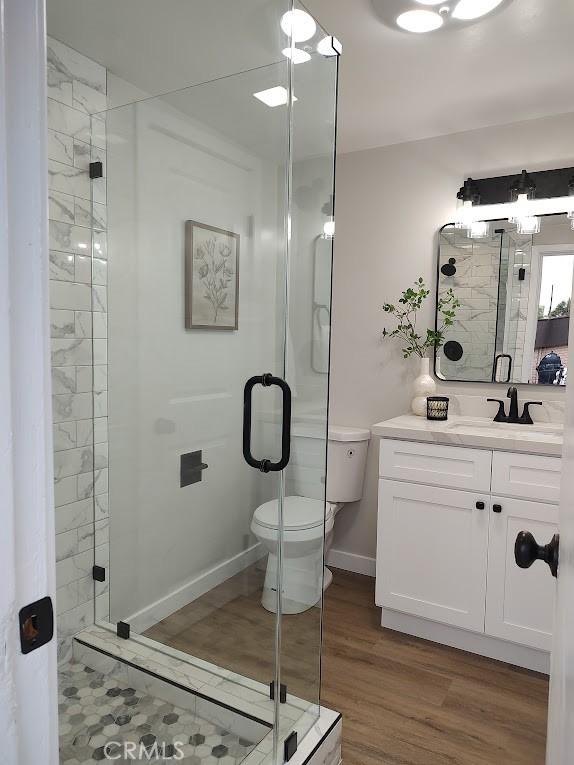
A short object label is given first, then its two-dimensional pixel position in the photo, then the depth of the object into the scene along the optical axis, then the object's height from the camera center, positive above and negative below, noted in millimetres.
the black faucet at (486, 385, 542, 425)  2559 -322
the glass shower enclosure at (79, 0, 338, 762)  1581 -110
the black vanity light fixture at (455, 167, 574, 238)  2496 +707
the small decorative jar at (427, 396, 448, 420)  2641 -321
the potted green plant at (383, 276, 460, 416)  2773 +74
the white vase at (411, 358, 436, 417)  2750 -236
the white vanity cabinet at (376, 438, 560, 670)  2145 -872
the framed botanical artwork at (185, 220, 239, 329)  1695 +203
